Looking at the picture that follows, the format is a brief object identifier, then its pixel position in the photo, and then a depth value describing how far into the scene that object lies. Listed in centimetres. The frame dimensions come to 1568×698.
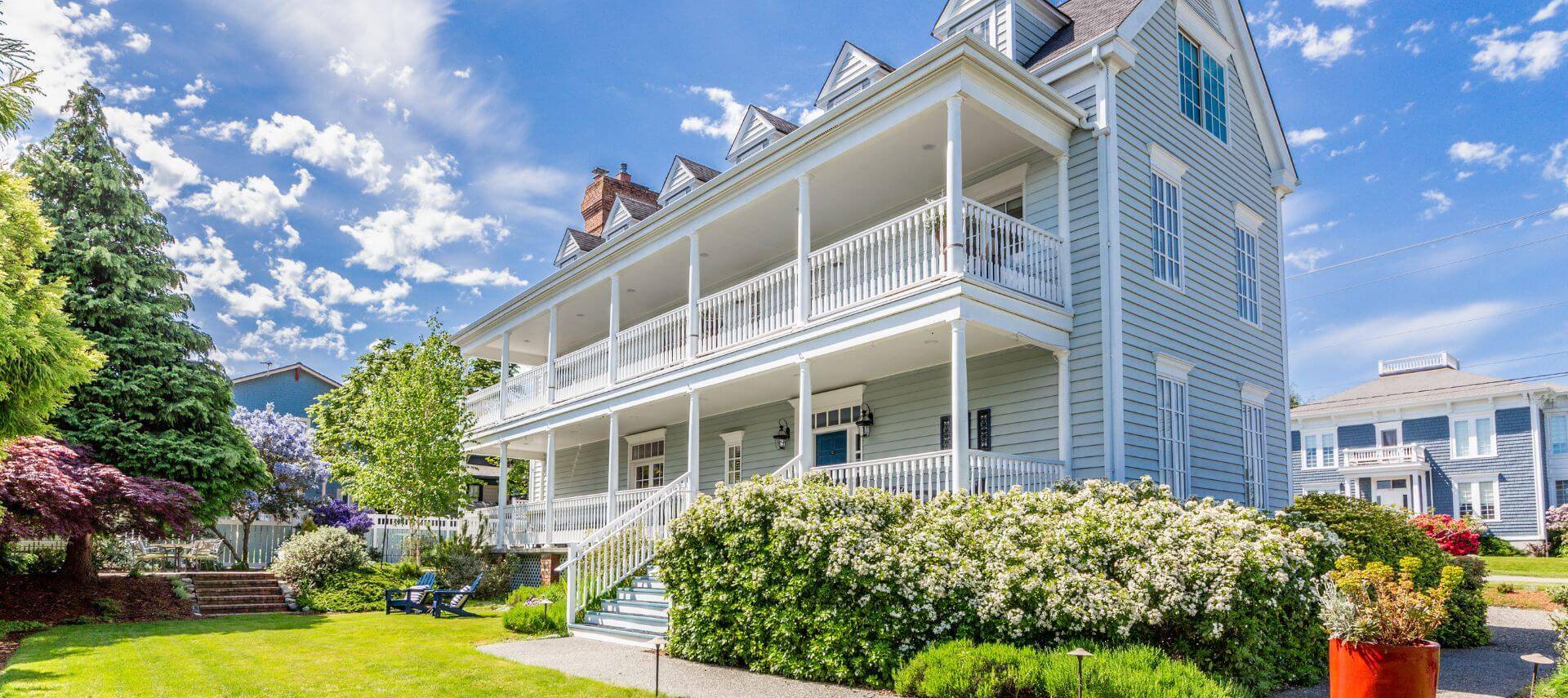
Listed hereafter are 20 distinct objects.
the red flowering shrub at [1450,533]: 1683
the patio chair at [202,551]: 2198
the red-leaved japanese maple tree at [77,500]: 1392
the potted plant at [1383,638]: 623
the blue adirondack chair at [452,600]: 1577
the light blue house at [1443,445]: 3234
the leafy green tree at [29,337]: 763
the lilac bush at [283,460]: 2752
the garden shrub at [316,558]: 1881
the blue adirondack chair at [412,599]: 1652
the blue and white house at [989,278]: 1158
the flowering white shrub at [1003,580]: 802
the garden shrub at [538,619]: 1316
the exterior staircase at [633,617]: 1181
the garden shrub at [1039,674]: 682
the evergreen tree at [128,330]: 1709
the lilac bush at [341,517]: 2834
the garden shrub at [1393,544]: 1088
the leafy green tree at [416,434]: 1981
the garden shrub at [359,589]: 1756
